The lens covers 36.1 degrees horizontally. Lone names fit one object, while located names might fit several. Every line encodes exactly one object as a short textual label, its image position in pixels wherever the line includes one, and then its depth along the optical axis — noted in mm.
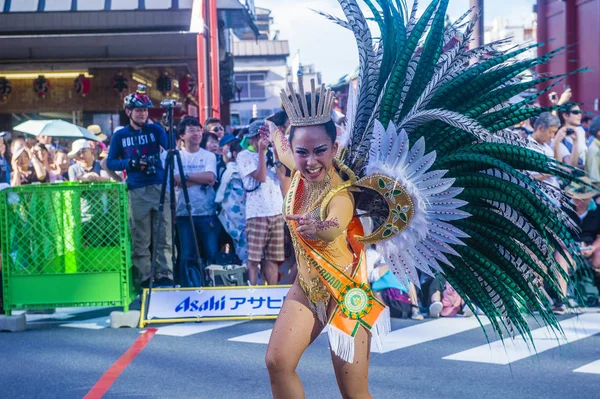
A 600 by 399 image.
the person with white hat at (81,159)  12250
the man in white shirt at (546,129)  9891
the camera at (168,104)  8945
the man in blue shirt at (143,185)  9344
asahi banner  8844
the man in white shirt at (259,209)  9383
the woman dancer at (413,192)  4215
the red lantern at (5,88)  22969
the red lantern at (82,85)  22766
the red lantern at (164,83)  23469
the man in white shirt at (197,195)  9852
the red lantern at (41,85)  22828
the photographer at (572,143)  10255
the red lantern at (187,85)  23969
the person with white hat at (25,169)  11531
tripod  8883
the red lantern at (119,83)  22703
